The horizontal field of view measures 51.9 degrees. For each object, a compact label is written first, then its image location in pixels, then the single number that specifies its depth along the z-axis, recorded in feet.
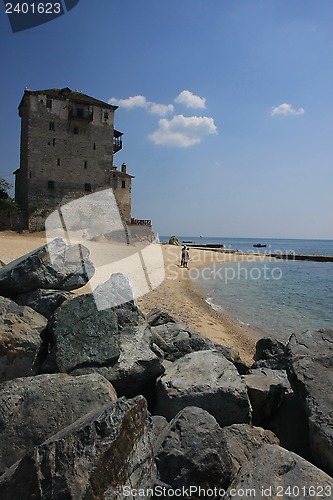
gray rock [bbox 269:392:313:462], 12.55
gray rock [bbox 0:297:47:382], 12.91
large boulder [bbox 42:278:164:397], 13.78
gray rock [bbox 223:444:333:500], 8.11
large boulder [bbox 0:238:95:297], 17.38
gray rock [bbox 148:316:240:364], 19.34
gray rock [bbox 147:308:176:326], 26.43
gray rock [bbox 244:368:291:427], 14.65
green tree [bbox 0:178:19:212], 128.98
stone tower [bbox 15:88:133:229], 136.77
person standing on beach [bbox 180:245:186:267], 100.20
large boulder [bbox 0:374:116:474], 9.62
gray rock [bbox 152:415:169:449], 11.51
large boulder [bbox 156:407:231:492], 9.11
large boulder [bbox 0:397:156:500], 7.35
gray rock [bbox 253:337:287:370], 23.03
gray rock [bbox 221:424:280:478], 10.36
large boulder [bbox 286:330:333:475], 10.84
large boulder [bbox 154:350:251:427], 12.88
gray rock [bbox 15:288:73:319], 17.02
